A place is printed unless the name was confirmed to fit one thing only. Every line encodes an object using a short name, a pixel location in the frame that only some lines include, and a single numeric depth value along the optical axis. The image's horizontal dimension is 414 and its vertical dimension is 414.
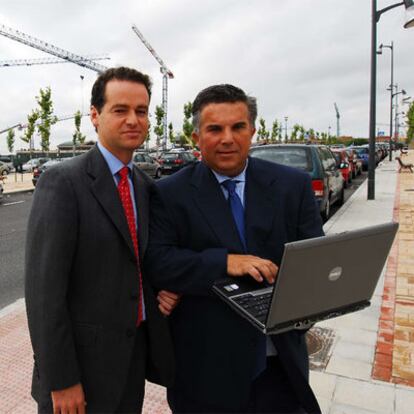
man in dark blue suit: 1.73
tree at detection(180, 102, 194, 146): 59.39
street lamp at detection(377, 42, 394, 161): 33.67
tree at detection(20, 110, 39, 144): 36.44
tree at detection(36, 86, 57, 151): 36.09
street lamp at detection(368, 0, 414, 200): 12.56
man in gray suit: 1.52
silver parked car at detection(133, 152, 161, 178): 23.78
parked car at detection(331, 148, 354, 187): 17.00
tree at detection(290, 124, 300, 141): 107.06
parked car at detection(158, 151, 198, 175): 26.27
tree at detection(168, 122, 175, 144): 79.44
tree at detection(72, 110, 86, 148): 52.85
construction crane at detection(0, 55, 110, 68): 73.39
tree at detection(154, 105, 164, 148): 62.12
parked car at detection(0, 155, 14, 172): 40.78
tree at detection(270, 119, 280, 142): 94.38
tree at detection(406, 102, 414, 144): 56.47
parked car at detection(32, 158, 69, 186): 21.72
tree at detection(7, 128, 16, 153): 71.38
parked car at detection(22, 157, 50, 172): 35.93
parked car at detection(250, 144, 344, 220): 8.49
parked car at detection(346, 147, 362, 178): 22.06
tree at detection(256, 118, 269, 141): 86.38
